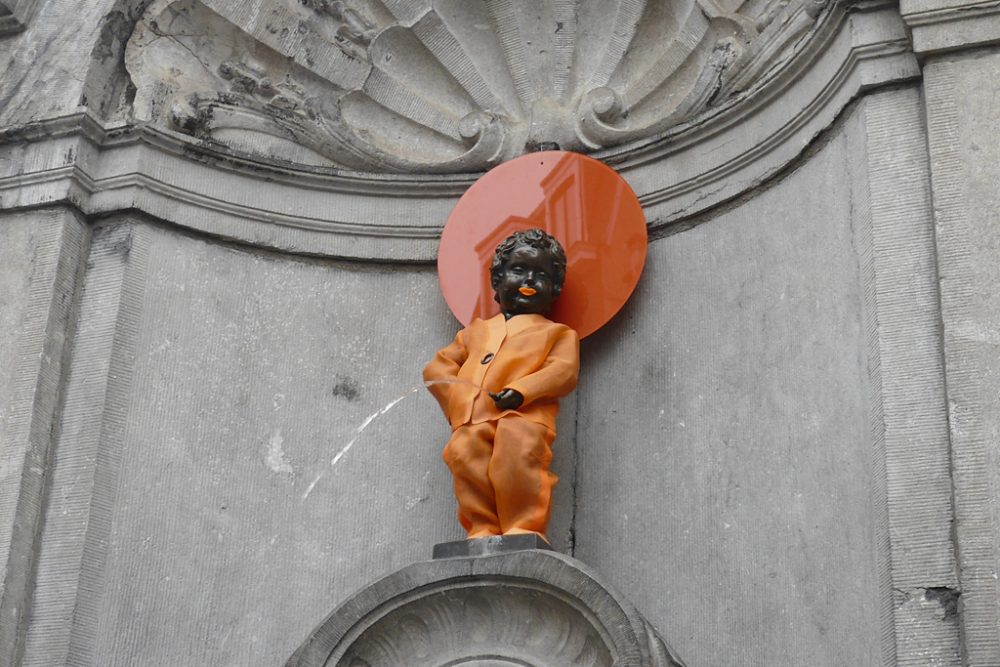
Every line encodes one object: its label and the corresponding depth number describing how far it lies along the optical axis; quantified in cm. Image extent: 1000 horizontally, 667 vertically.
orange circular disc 590
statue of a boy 523
